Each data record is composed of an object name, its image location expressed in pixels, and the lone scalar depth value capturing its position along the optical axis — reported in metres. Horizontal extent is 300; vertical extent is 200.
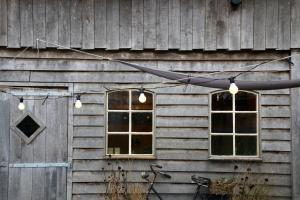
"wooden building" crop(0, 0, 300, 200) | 7.33
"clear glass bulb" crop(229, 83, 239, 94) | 5.12
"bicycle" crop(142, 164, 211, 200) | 7.10
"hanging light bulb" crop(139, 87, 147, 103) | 6.03
